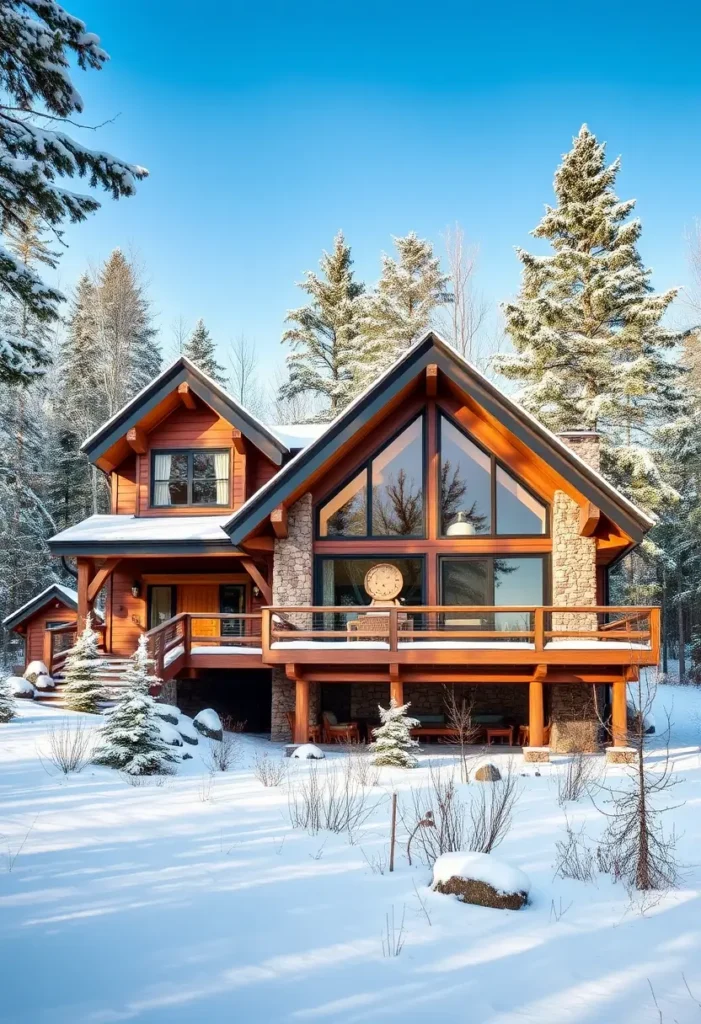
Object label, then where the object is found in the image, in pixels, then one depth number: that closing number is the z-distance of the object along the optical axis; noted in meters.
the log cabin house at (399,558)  13.94
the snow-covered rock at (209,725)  13.02
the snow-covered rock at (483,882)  5.98
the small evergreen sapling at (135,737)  9.83
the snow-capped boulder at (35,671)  15.62
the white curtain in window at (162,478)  18.56
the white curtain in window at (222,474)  18.27
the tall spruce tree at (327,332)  33.09
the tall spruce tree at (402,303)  30.56
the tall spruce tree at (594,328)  21.88
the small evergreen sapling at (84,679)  13.77
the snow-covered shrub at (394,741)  11.45
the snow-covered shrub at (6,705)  12.38
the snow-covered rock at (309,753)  12.32
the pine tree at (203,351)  37.75
